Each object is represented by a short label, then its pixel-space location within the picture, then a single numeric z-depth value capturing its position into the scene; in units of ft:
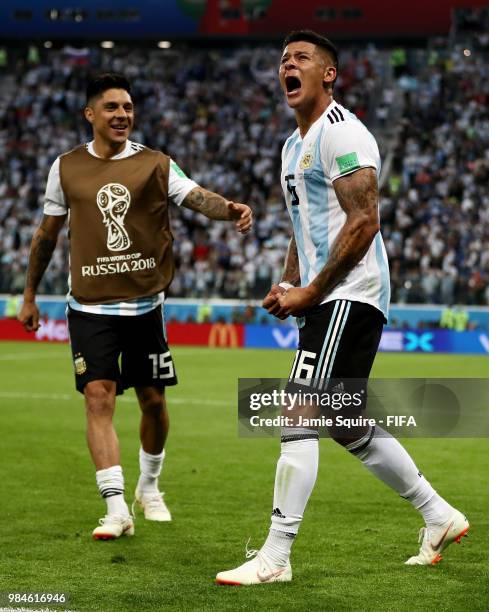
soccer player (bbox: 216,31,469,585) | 34.63
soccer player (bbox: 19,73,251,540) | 43.70
